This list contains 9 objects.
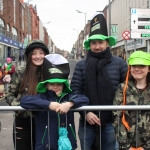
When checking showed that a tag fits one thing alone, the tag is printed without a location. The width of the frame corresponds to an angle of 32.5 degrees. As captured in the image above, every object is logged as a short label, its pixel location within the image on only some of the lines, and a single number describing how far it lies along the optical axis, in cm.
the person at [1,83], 1055
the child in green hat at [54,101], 250
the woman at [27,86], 292
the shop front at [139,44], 2855
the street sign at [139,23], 900
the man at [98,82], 288
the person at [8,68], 1168
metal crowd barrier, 248
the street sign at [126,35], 1417
